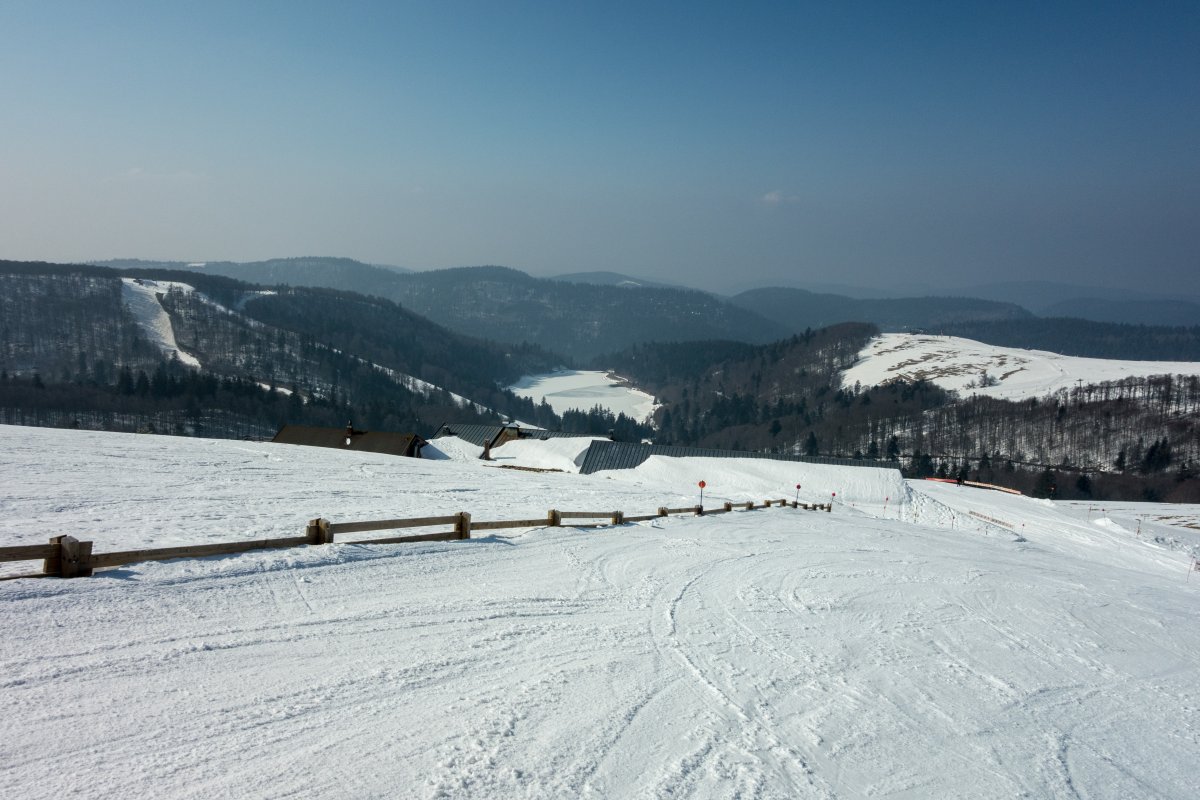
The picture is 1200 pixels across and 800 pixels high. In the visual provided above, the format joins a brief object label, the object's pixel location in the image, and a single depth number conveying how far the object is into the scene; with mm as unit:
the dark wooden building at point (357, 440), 56125
